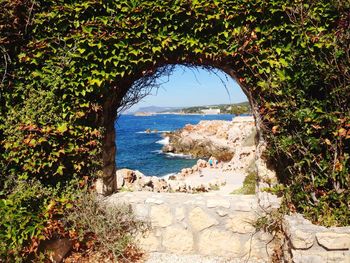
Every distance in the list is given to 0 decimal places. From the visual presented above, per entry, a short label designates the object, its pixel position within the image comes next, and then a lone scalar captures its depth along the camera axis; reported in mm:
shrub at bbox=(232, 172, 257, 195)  8953
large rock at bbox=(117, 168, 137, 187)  10705
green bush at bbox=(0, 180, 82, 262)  3240
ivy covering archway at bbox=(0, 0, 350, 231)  3758
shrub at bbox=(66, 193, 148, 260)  3932
